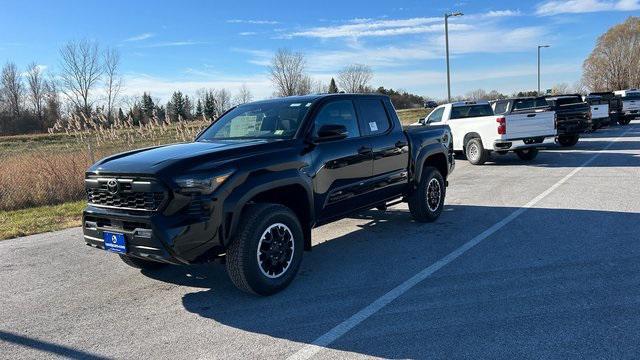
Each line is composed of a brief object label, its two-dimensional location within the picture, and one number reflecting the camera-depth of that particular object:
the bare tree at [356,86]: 56.08
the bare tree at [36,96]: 72.40
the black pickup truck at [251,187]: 4.20
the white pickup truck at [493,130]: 14.21
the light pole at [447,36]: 26.12
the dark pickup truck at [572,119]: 18.12
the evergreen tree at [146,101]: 68.56
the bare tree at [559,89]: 96.40
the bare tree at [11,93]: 76.00
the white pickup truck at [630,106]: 29.31
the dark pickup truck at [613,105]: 27.58
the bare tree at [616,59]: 84.88
